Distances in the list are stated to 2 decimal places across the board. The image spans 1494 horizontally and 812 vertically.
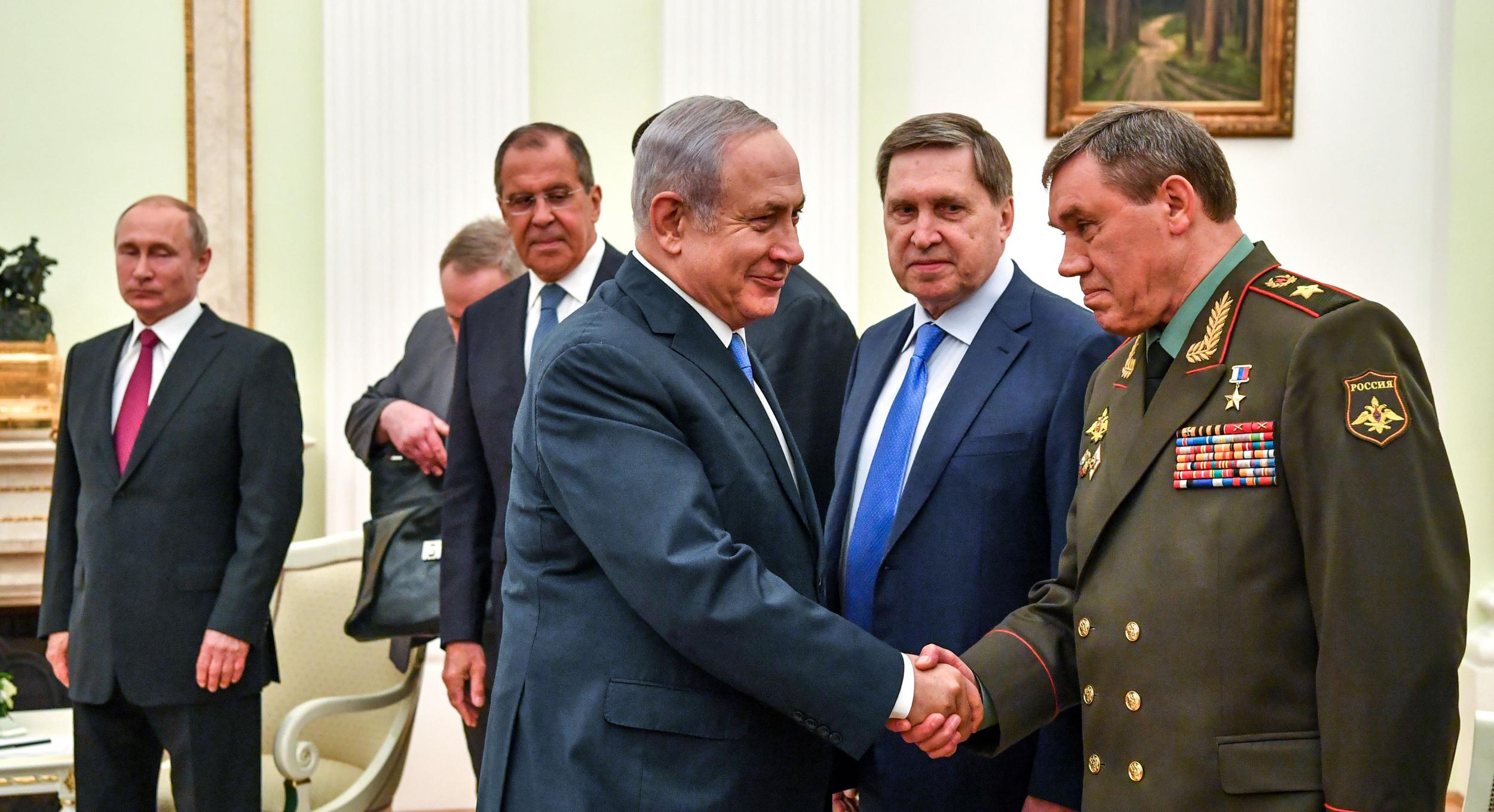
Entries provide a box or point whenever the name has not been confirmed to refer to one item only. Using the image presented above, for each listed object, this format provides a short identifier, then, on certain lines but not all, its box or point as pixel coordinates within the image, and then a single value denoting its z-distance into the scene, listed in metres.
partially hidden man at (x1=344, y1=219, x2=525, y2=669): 3.78
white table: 3.47
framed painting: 5.62
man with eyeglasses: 3.02
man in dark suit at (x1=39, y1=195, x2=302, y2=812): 3.30
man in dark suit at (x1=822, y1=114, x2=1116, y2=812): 2.22
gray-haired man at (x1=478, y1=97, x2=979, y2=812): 1.75
